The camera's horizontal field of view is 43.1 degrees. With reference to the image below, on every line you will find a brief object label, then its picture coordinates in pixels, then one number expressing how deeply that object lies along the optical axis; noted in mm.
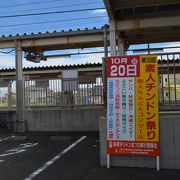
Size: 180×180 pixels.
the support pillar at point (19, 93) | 10099
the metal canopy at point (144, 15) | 6932
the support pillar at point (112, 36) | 7754
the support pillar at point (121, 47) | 9219
